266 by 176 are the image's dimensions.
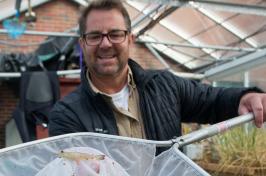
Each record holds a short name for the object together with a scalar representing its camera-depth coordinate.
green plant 2.06
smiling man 1.43
